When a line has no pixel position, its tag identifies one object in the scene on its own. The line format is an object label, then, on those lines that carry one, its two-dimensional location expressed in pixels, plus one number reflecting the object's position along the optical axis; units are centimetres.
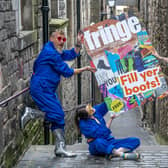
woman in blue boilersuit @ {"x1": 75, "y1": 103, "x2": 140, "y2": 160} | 717
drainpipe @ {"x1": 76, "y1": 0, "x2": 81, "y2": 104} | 1229
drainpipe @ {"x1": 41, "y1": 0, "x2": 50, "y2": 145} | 872
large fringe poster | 730
